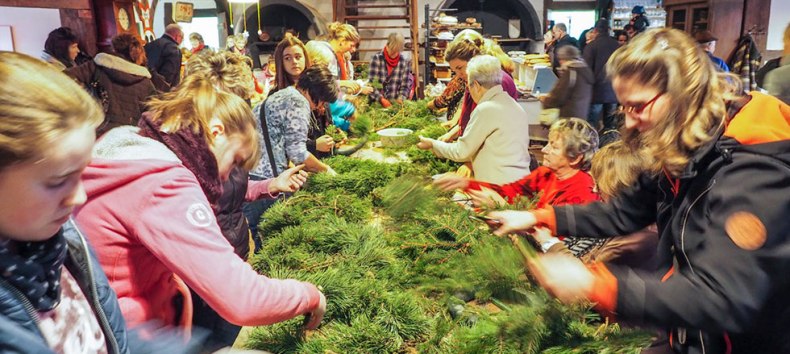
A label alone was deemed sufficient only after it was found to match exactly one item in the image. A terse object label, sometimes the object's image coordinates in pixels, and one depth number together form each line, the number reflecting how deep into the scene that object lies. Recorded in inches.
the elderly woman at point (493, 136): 130.2
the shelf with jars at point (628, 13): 463.5
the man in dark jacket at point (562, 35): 353.6
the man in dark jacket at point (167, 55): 264.5
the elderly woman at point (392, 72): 257.3
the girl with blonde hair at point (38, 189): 31.9
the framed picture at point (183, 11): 480.7
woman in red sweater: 103.2
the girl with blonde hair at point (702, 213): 42.6
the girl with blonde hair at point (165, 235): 45.8
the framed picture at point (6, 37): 276.8
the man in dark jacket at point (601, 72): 210.4
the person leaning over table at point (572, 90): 150.9
